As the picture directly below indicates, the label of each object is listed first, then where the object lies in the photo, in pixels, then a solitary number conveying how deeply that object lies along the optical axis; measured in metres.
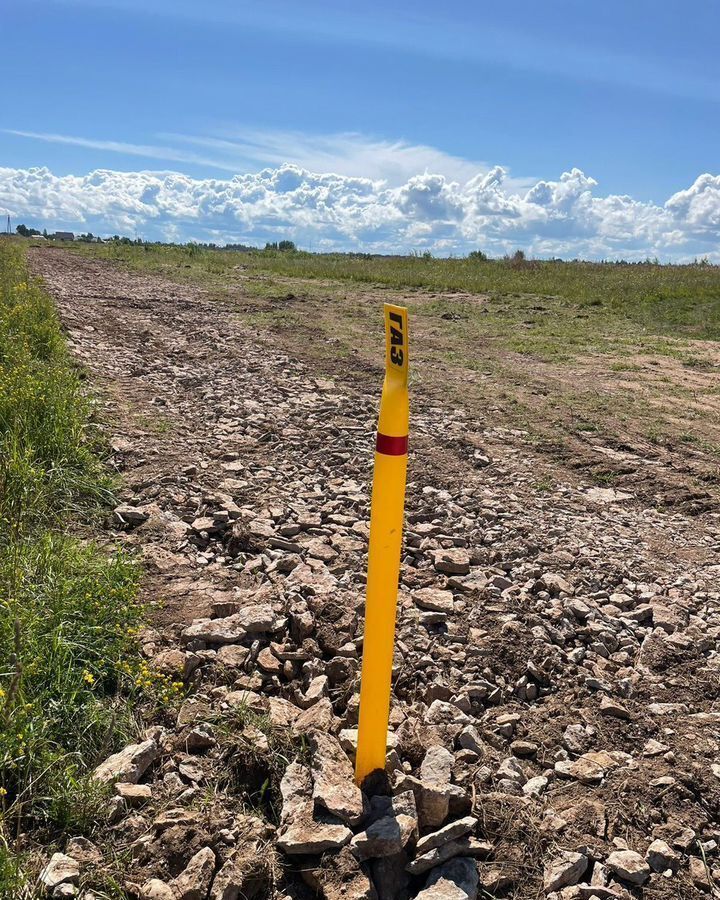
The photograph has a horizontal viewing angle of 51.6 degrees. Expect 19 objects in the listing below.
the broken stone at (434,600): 3.93
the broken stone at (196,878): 2.24
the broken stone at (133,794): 2.54
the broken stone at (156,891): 2.22
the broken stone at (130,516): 4.79
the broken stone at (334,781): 2.44
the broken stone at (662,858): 2.45
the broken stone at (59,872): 2.18
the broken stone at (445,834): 2.42
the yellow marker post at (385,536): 2.28
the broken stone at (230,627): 3.44
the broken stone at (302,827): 2.35
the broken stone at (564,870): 2.37
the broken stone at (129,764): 2.61
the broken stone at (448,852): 2.38
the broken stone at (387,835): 2.36
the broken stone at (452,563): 4.34
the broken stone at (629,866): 2.39
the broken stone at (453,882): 2.28
